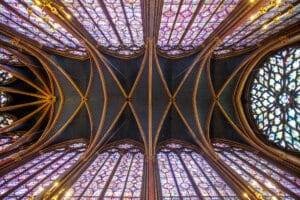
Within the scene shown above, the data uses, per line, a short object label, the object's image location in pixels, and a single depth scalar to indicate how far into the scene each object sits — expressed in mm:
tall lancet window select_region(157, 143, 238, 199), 8250
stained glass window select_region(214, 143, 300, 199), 7642
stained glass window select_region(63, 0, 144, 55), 8562
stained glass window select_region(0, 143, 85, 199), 8172
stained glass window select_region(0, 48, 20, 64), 11991
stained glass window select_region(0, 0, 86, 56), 8473
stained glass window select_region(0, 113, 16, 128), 14274
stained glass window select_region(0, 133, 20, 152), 11691
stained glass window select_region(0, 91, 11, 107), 14669
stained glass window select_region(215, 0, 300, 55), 7962
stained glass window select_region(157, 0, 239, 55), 8484
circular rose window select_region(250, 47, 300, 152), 9719
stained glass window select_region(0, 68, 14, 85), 14312
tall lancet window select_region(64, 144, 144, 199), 8391
